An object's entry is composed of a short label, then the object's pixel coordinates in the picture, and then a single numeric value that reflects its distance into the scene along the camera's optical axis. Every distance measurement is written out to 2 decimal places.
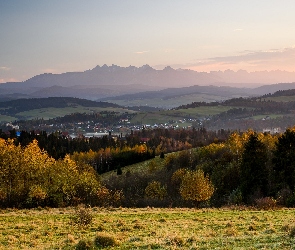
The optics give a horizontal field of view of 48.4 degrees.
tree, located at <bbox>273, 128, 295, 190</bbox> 68.00
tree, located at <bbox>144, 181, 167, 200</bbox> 82.74
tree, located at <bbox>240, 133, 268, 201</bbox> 68.69
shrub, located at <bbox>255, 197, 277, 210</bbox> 43.44
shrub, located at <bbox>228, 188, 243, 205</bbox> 61.94
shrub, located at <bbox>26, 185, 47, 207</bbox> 56.28
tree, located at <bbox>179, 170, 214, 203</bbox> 64.31
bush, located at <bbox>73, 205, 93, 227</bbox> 29.78
